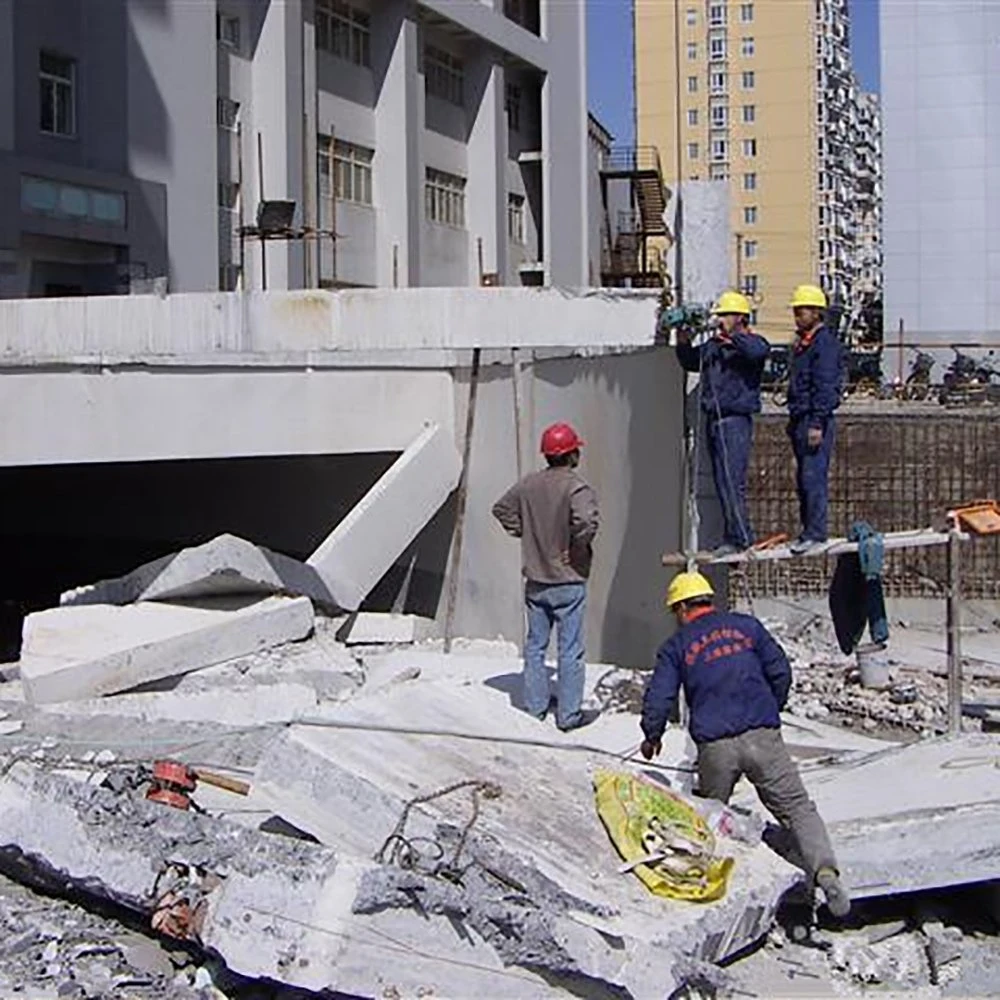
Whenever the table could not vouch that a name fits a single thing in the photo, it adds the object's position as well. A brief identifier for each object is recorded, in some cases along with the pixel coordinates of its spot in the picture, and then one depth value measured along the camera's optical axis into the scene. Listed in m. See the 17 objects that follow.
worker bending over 6.00
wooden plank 7.92
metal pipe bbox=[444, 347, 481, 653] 11.39
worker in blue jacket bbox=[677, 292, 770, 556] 8.88
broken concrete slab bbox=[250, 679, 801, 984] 5.23
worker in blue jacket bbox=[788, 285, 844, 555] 8.65
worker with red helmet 7.62
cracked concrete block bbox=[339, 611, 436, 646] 10.37
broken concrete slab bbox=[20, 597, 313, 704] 8.39
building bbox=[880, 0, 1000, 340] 40.88
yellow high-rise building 69.88
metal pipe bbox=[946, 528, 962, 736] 7.82
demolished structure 5.11
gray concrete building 23.75
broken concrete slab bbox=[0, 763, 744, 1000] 5.00
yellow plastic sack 5.51
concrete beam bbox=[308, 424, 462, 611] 10.62
